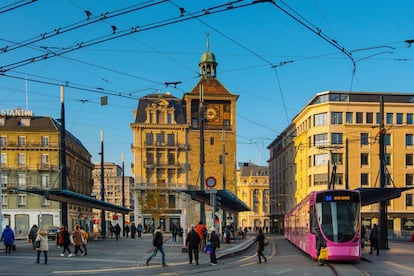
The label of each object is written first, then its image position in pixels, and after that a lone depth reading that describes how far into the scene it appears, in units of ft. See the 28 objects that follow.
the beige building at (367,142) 261.24
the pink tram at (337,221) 74.23
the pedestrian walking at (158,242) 71.05
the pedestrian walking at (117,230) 153.49
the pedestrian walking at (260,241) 78.38
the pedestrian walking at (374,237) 99.09
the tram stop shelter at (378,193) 98.32
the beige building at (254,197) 523.29
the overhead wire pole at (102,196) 167.38
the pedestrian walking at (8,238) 90.99
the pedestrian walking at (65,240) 88.33
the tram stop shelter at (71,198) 95.69
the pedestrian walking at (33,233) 109.29
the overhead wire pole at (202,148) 105.09
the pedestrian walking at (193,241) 72.49
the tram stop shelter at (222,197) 99.01
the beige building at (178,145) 294.46
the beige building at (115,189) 559.79
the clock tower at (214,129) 302.45
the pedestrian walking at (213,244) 72.84
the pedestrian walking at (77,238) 88.07
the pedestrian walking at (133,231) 177.06
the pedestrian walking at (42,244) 72.59
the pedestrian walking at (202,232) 92.17
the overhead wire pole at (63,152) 111.18
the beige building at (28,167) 264.72
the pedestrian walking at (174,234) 145.60
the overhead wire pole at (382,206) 112.27
